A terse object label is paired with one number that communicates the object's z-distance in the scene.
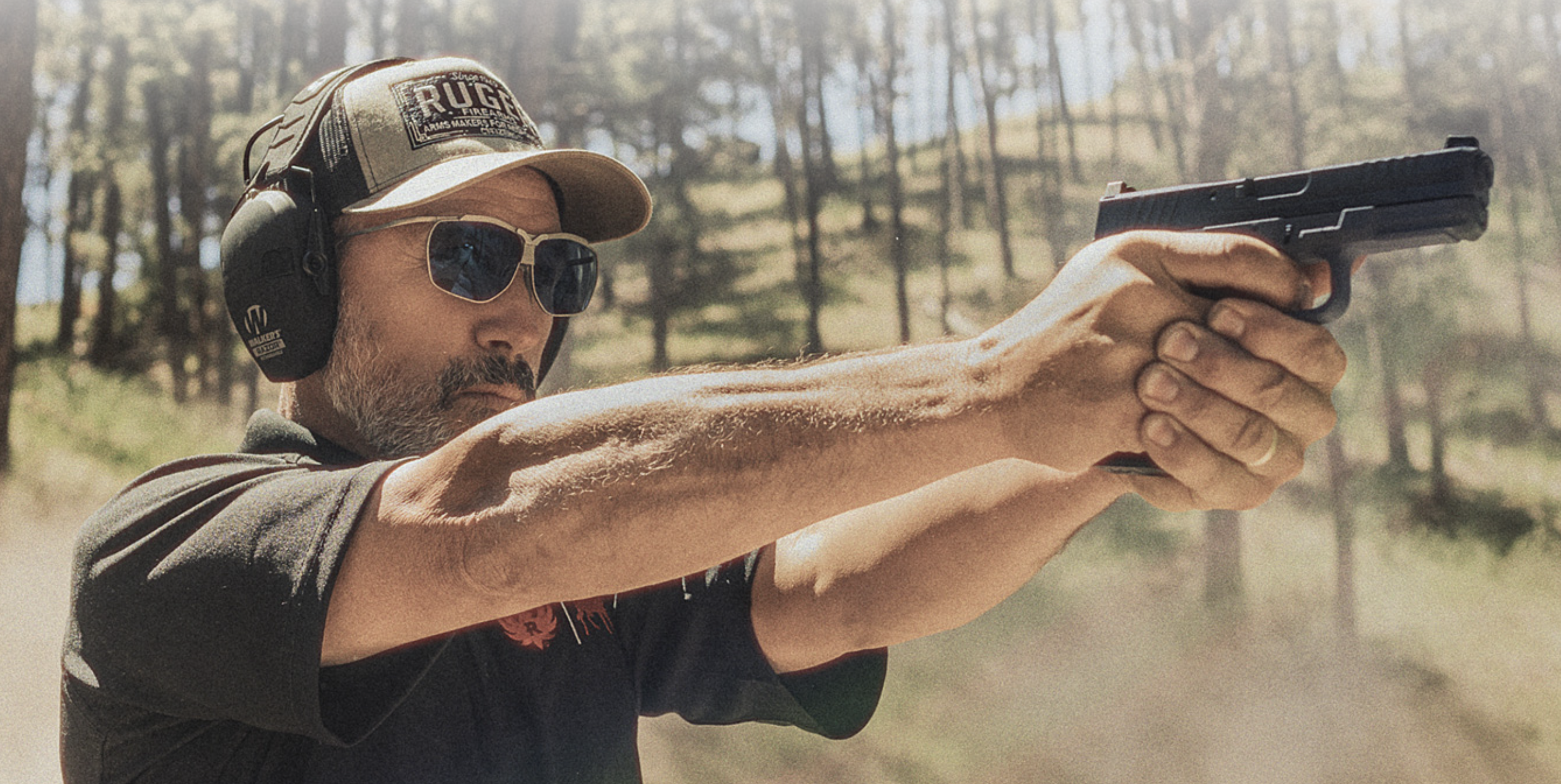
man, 1.10
